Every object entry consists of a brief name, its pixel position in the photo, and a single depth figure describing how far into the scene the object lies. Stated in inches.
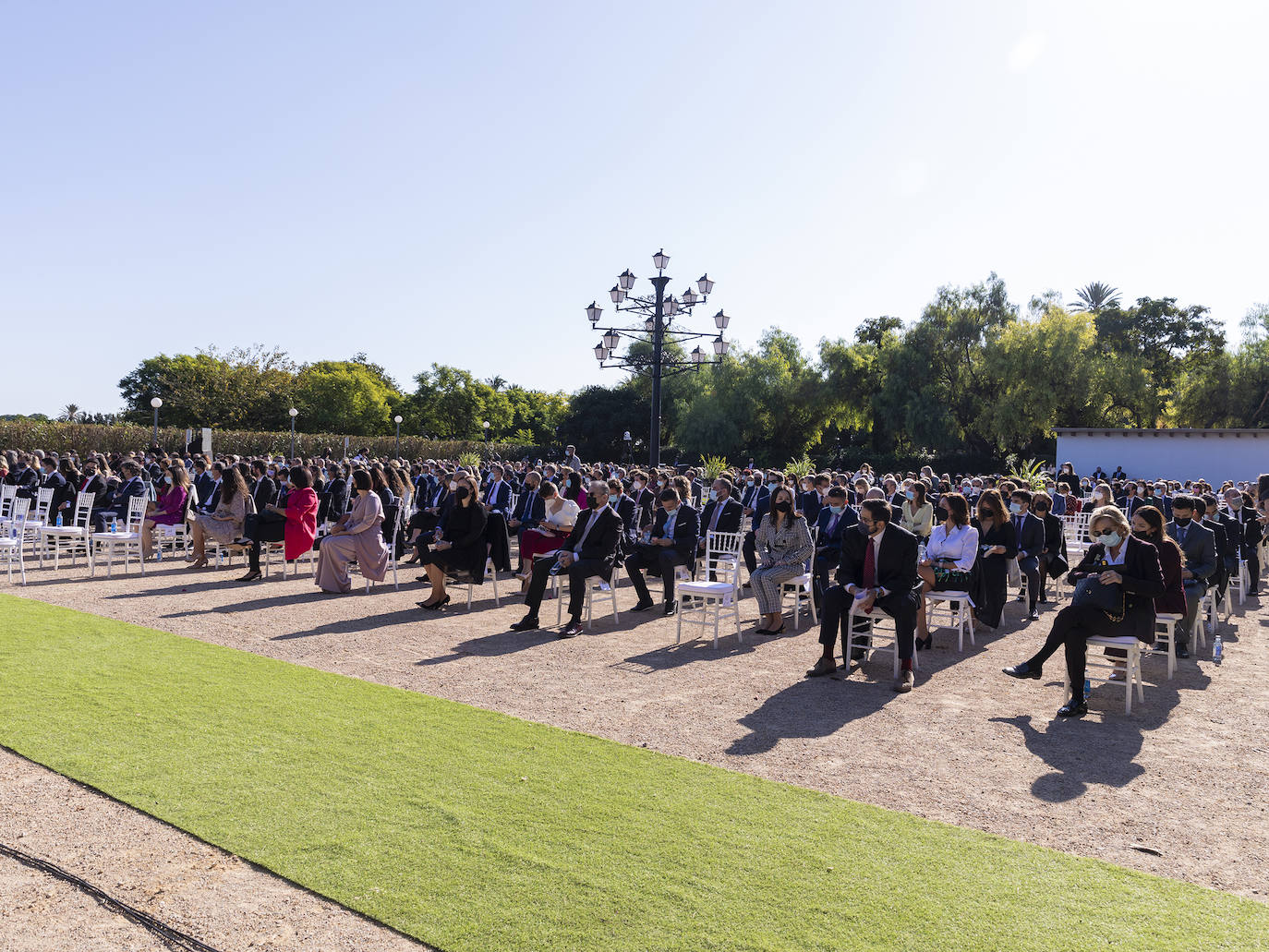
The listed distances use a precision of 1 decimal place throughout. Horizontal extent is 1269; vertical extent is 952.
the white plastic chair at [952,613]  344.5
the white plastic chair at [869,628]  297.1
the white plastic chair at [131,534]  473.1
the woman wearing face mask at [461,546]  420.2
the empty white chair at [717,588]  350.3
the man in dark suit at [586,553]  374.9
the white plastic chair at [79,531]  510.6
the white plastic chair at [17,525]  455.3
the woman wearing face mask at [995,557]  385.7
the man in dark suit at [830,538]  416.5
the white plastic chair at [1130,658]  254.8
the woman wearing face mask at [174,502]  546.0
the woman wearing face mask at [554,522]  433.2
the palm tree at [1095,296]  2861.7
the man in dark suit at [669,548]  425.1
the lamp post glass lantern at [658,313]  801.6
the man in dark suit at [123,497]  581.6
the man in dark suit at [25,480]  653.9
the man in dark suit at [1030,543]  420.5
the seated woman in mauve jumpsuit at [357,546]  457.4
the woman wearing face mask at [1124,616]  256.1
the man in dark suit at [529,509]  566.6
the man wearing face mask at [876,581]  287.1
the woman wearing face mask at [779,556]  379.9
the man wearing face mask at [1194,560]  336.5
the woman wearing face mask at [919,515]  420.8
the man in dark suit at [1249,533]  496.9
